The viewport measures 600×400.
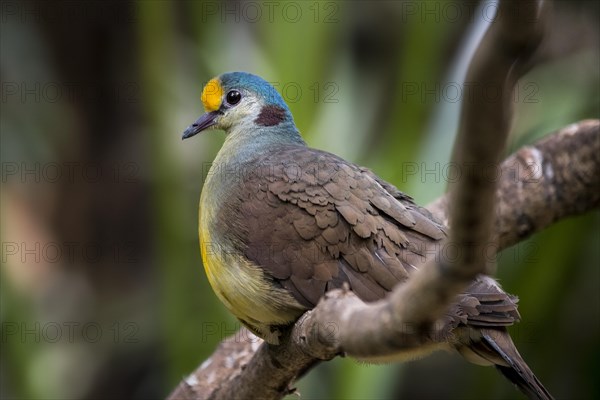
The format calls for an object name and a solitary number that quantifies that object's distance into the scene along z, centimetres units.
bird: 524
